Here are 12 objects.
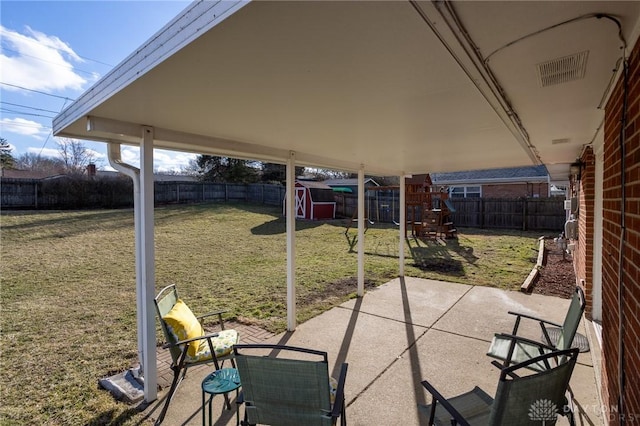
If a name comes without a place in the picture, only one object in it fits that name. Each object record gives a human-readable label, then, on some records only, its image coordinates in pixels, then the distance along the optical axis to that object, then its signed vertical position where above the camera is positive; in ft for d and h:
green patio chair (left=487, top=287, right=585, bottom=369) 7.71 -3.64
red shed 59.36 +0.48
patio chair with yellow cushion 8.35 -3.69
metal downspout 9.49 +0.19
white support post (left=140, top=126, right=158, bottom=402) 8.80 -1.65
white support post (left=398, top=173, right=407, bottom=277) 22.54 -1.23
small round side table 7.28 -4.18
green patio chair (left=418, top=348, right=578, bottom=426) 5.14 -3.18
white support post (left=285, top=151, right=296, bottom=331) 13.61 -1.62
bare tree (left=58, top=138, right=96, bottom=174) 92.53 +14.08
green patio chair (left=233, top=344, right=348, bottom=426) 5.81 -3.44
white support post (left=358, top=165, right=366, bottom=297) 18.51 -1.59
